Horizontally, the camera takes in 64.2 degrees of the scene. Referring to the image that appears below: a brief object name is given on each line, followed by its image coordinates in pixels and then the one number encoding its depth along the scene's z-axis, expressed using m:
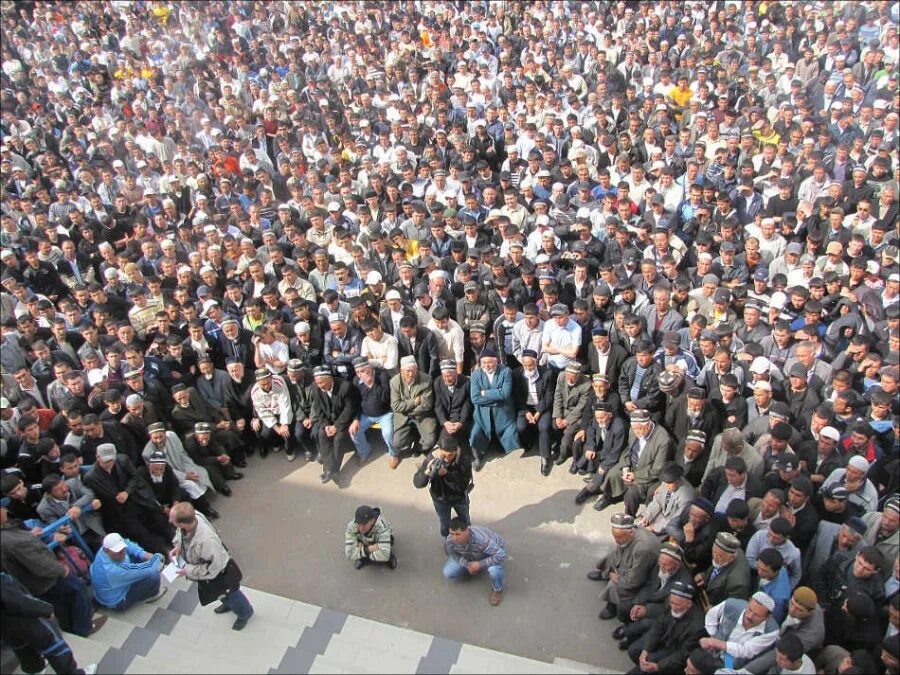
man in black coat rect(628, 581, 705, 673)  5.38
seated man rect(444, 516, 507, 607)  6.41
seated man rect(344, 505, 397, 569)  6.84
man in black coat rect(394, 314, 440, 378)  8.48
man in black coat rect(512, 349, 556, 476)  7.94
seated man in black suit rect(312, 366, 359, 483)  8.25
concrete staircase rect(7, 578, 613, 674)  5.61
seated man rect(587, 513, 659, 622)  5.82
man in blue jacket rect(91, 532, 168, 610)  6.27
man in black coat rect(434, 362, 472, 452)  8.02
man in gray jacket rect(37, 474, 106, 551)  6.52
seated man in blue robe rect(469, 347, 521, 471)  7.83
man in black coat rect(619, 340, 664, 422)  7.45
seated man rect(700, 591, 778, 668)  5.11
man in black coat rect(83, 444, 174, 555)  6.88
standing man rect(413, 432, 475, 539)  6.43
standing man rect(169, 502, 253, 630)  5.62
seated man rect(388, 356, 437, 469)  8.05
